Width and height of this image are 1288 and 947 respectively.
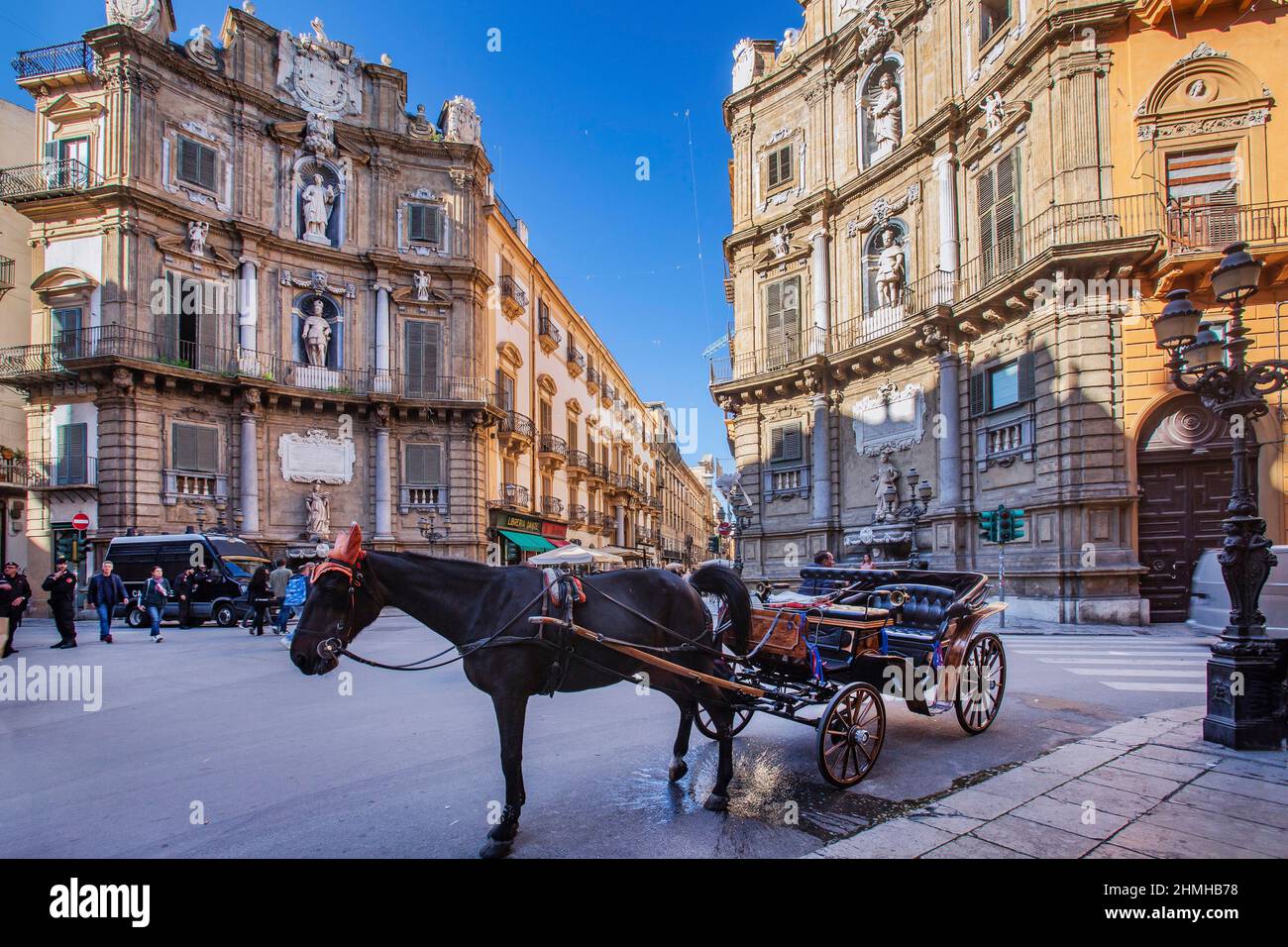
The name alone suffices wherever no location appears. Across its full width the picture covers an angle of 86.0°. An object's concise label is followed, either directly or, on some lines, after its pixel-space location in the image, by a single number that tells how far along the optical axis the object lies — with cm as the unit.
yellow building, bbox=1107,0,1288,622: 1539
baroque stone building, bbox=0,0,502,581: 2252
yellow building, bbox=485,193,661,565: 3155
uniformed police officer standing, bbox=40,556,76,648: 1318
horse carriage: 498
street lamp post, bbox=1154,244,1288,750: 545
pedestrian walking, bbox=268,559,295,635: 1705
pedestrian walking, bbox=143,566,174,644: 1518
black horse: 402
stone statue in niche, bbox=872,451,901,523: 2134
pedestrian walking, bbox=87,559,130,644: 1464
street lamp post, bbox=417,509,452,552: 2712
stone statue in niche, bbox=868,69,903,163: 2272
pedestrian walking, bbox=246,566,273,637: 1646
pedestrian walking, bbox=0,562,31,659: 1129
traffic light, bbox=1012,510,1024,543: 1559
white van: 984
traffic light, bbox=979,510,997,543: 1588
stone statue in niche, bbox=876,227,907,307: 2220
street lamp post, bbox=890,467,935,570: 1986
